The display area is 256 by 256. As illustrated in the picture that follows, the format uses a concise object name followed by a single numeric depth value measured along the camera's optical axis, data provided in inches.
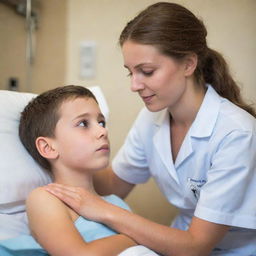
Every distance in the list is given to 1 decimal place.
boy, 34.4
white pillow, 41.0
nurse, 38.4
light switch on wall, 76.0
